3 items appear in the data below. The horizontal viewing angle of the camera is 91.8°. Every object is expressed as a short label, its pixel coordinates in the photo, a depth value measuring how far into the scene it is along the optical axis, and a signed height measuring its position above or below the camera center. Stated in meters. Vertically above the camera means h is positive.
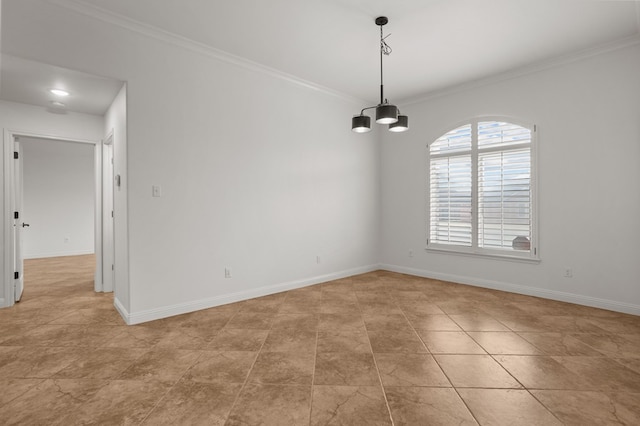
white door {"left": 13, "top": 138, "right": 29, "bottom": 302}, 4.02 -0.14
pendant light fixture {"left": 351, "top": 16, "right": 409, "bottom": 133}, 2.94 +0.96
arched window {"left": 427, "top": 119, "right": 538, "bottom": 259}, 4.41 +0.32
